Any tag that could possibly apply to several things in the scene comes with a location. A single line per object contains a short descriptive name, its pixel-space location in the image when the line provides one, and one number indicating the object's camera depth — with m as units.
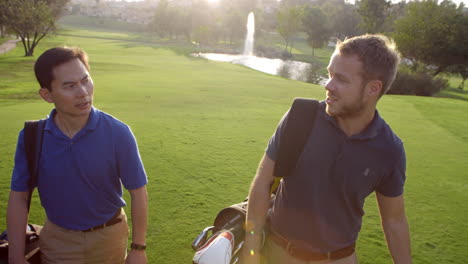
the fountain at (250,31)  96.49
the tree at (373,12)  57.75
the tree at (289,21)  85.19
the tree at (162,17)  95.12
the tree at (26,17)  31.59
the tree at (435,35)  38.50
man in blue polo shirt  2.45
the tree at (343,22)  89.62
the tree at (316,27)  83.56
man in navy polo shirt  2.26
